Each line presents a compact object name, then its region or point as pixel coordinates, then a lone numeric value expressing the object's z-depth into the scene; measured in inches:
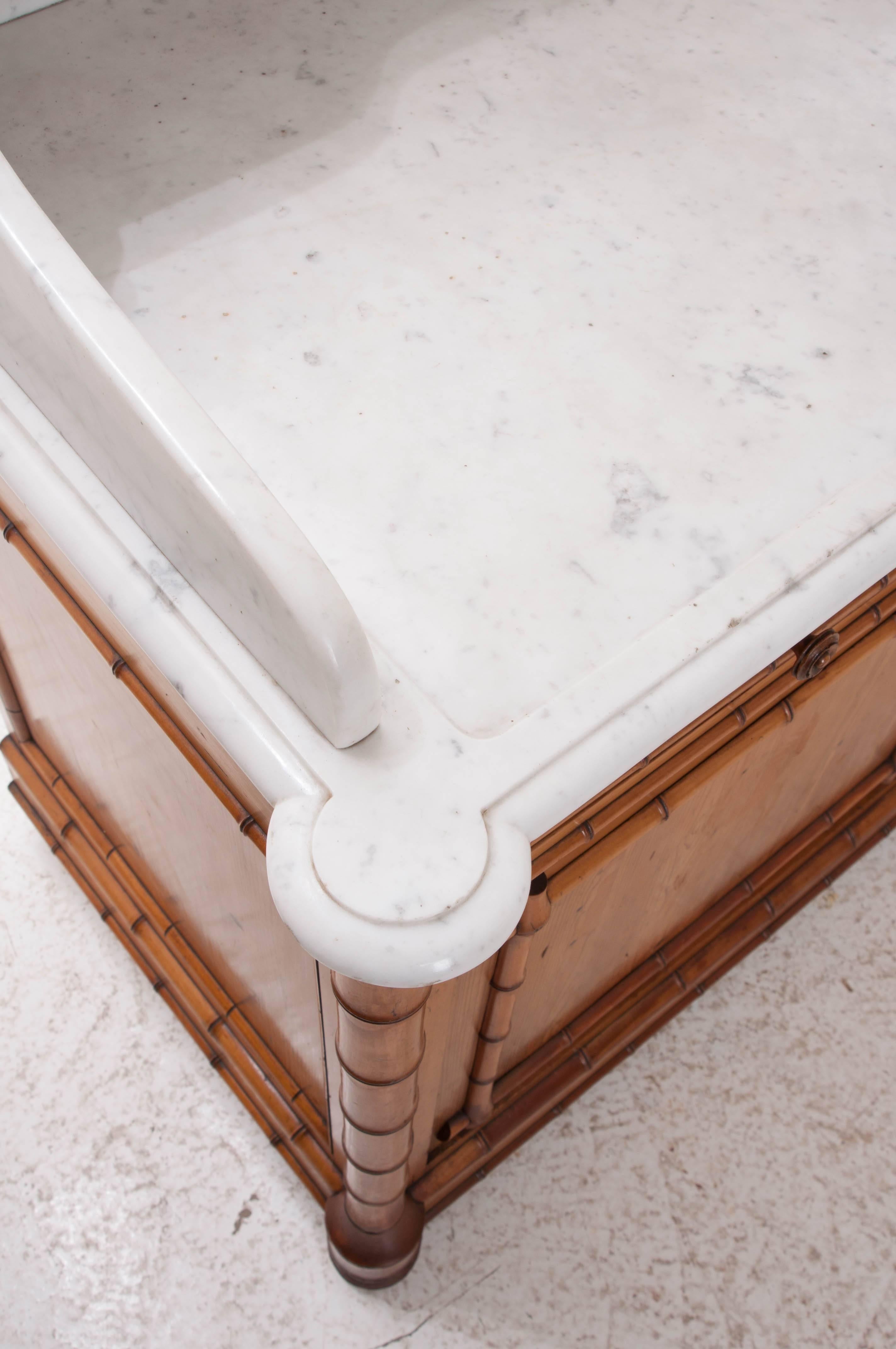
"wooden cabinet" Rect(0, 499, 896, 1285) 28.1
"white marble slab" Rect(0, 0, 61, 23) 33.3
